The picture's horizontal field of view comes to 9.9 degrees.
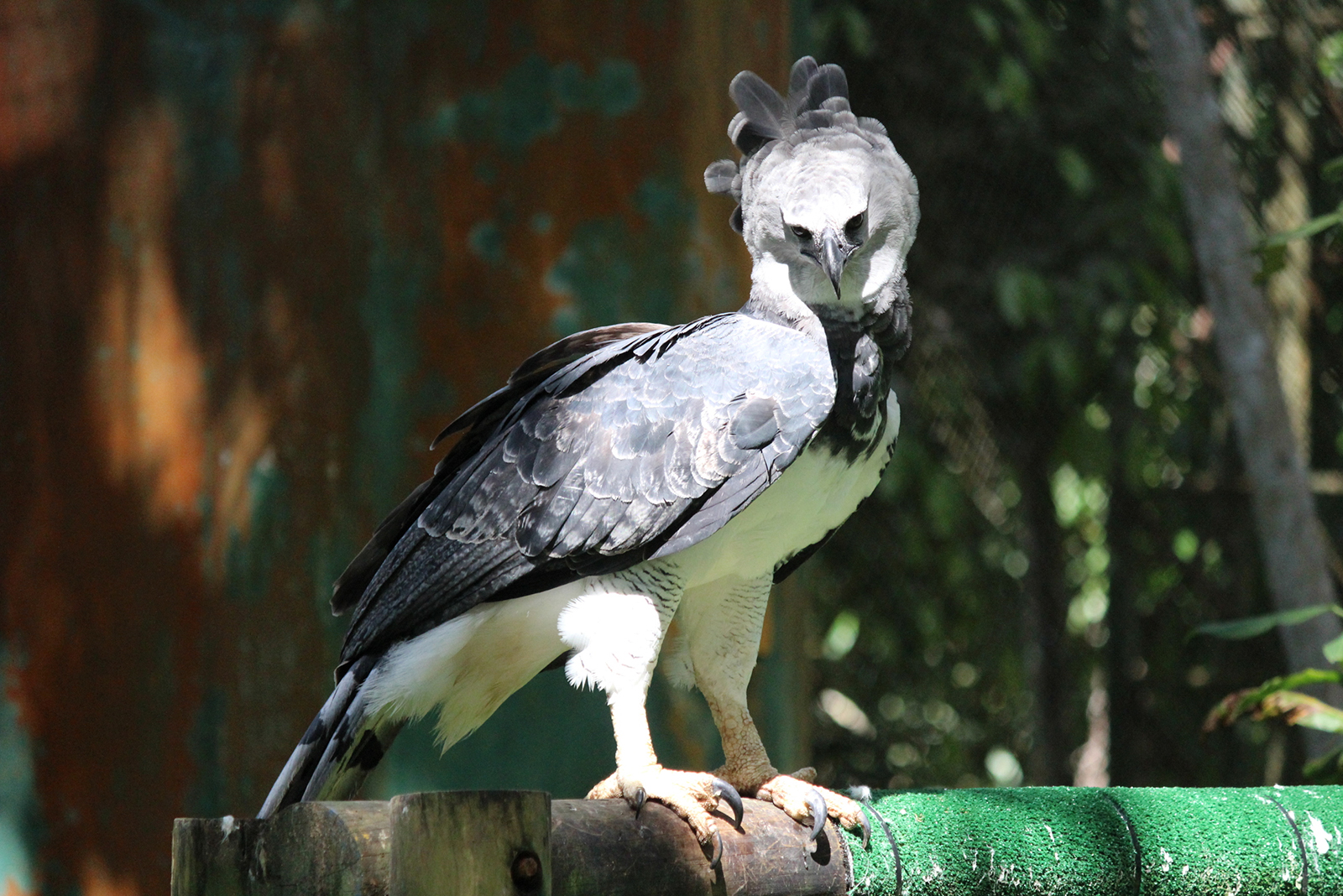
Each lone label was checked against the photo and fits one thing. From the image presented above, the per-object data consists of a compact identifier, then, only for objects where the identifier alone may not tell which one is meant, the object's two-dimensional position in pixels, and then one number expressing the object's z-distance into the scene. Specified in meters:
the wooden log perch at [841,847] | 5.89
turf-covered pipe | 6.19
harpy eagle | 6.24
